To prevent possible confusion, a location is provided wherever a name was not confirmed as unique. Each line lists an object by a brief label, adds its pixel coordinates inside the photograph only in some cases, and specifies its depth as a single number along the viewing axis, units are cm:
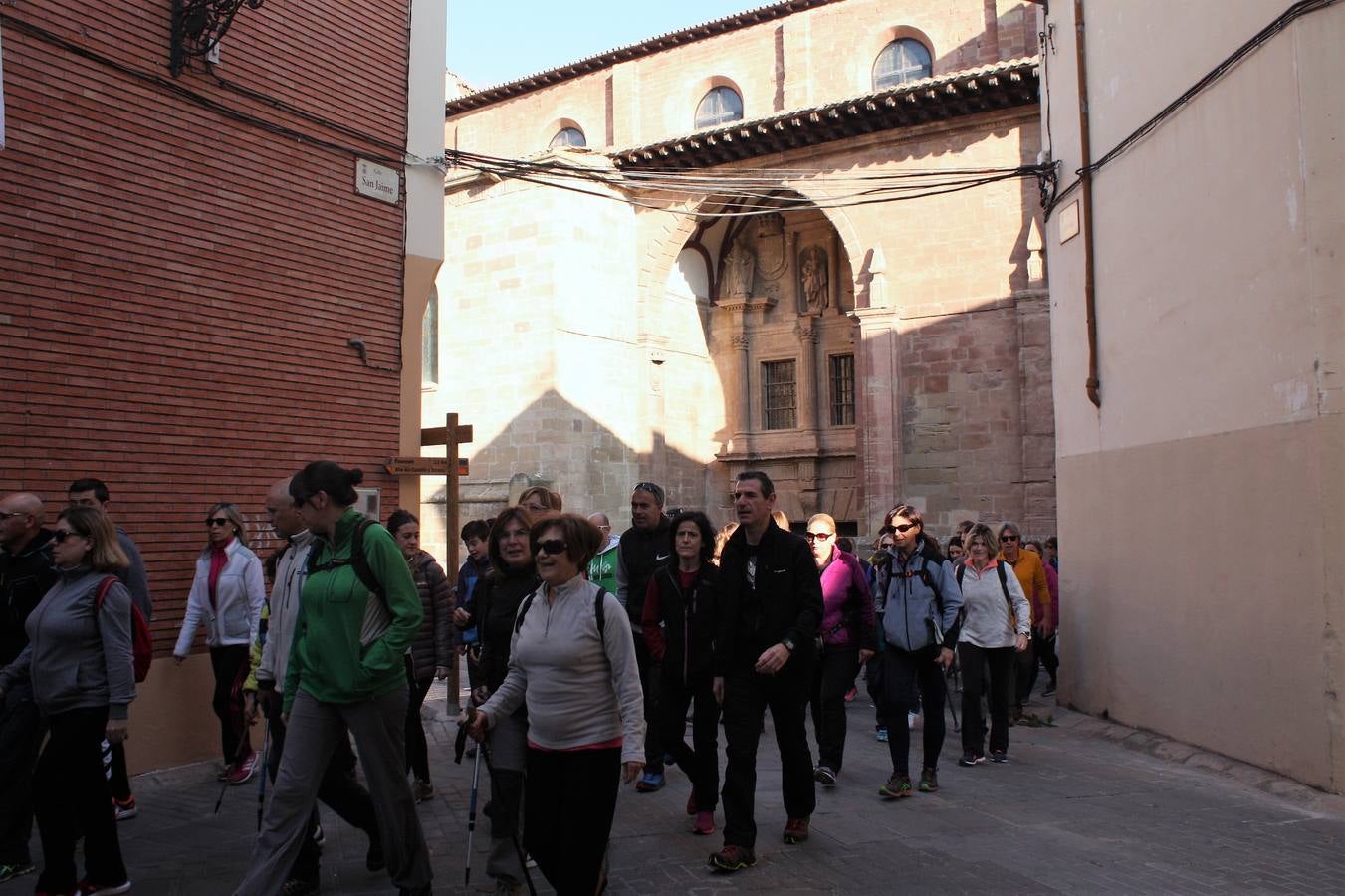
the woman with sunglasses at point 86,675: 493
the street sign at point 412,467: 1002
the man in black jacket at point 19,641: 532
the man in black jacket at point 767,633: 578
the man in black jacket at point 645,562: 742
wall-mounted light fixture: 836
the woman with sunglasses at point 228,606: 758
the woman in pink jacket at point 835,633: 748
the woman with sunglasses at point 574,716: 433
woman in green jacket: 460
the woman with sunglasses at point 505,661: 495
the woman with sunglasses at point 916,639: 721
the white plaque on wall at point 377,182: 1000
